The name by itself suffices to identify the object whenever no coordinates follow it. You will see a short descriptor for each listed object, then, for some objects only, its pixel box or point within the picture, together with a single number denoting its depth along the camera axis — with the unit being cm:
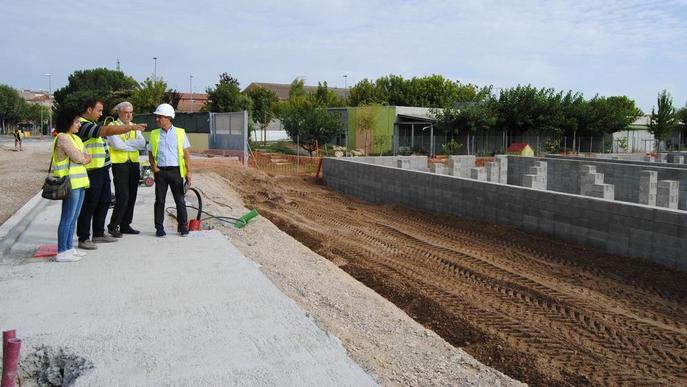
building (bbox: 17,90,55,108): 12962
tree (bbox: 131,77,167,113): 4419
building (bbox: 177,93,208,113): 8088
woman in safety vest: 630
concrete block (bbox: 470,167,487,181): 1829
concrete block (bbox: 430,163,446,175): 1883
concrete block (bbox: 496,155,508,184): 2255
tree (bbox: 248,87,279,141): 5053
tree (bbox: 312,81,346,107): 5925
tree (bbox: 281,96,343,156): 3431
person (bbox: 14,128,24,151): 3725
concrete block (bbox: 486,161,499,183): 2044
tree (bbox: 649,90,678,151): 4400
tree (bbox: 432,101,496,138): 3938
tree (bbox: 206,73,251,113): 4916
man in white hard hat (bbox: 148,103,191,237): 761
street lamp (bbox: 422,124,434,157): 3915
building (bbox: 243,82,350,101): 10694
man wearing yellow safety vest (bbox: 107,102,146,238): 765
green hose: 934
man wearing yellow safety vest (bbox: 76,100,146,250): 691
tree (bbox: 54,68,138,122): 8012
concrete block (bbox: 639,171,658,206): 1401
